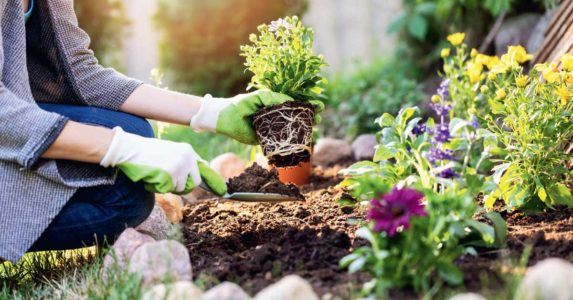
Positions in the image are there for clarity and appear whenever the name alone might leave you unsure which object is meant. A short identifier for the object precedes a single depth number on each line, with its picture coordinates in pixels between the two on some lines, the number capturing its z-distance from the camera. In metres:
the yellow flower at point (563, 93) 2.30
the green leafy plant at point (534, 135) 2.30
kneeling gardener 2.06
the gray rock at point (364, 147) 3.94
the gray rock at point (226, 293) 1.61
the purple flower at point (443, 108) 2.00
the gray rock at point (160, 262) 1.87
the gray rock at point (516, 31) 4.35
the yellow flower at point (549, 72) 2.24
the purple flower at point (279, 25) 2.62
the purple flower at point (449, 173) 1.99
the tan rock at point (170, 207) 2.71
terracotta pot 3.16
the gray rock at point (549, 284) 1.50
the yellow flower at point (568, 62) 2.29
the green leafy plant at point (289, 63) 2.62
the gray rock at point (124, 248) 1.97
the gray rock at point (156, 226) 2.44
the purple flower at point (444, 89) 2.06
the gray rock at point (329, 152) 4.02
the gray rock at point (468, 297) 1.50
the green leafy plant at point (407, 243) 1.67
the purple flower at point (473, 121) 1.93
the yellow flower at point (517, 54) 2.28
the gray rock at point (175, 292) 1.67
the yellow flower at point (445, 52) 1.99
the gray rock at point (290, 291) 1.58
